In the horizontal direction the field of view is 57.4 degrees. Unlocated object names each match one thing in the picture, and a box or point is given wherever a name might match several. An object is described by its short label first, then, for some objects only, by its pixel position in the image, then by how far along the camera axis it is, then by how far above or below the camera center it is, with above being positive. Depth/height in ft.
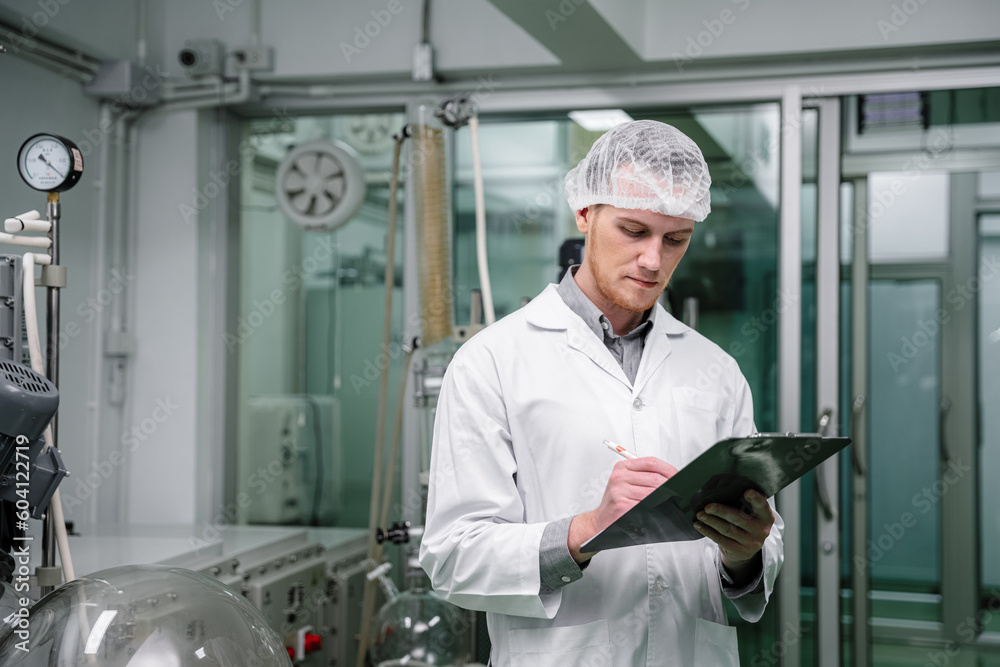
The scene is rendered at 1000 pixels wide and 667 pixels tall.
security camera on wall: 10.03 +3.09
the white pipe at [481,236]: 7.51 +0.88
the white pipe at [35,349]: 5.43 -0.08
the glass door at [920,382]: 9.63 -0.42
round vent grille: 9.58 +1.61
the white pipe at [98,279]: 9.66 +0.61
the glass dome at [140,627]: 4.17 -1.37
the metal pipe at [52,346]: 5.64 -0.06
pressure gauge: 5.91 +1.11
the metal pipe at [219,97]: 10.00 +2.65
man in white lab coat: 4.22 -0.53
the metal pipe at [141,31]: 10.01 +3.37
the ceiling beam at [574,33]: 7.77 +2.86
